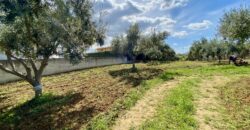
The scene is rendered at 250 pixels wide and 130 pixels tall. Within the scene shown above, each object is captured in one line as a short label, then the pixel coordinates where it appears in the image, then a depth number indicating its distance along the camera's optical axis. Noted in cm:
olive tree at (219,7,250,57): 867
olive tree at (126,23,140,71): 1279
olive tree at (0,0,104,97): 458
